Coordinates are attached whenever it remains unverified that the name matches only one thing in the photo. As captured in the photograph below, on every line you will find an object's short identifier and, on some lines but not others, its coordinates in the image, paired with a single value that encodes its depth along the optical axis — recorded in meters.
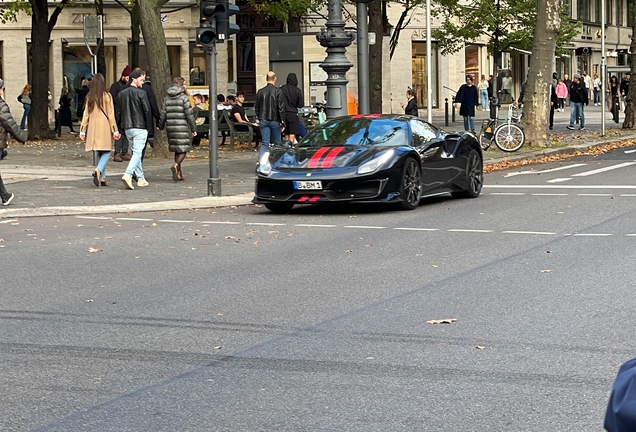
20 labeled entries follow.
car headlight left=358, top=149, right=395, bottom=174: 15.77
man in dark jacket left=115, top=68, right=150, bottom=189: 19.91
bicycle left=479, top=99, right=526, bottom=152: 29.02
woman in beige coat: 19.94
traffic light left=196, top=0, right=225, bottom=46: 18.28
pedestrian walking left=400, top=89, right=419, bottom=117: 39.56
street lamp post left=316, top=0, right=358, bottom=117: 22.05
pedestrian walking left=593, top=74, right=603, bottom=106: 63.44
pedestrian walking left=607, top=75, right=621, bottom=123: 46.00
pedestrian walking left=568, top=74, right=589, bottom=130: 39.62
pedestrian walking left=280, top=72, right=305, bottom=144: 23.56
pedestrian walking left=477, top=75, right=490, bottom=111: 60.19
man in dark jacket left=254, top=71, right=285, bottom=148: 22.89
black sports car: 15.77
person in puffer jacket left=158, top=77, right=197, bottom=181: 20.45
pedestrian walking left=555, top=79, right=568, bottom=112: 52.02
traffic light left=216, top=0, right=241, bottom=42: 18.41
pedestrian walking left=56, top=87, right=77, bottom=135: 41.78
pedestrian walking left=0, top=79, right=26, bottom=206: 17.33
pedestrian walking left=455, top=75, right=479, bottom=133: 35.69
